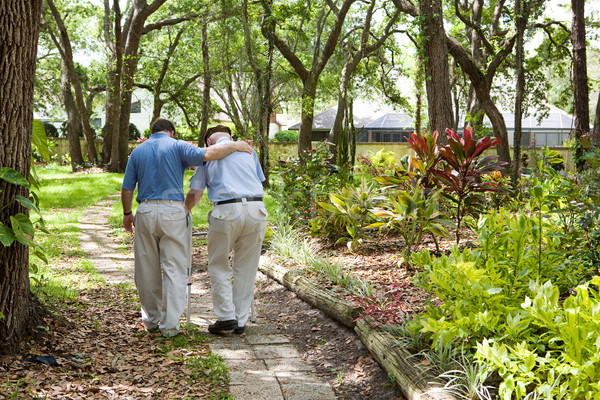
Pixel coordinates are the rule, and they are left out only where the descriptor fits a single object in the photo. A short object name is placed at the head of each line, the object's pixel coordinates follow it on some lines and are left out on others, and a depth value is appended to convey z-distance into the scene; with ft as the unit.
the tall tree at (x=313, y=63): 58.70
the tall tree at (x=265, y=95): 46.75
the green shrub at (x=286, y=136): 121.70
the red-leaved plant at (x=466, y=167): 20.15
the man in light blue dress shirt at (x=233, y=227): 16.38
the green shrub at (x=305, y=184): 30.25
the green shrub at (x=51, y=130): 117.39
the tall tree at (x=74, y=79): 74.19
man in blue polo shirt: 16.11
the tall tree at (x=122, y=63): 71.56
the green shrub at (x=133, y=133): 115.03
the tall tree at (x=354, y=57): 61.77
